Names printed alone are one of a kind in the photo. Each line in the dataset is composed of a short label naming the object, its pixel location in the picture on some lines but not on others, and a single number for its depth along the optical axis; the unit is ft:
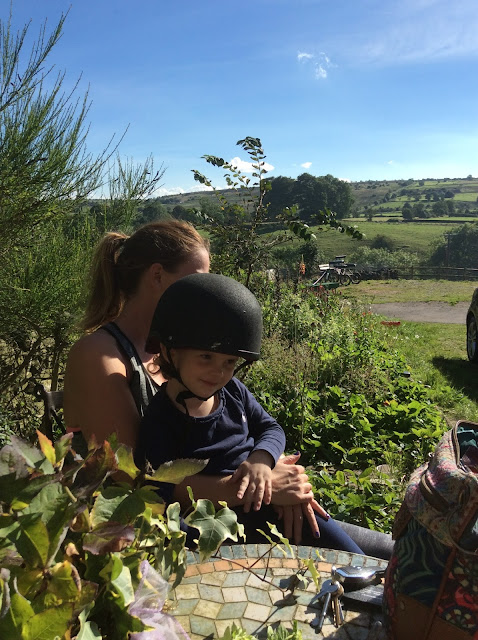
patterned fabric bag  3.26
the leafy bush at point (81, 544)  1.90
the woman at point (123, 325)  6.44
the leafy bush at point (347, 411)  12.83
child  5.82
